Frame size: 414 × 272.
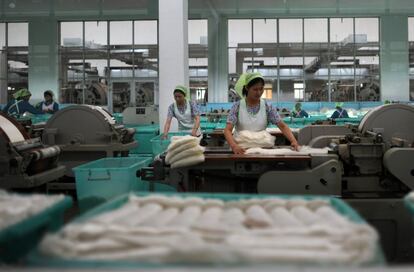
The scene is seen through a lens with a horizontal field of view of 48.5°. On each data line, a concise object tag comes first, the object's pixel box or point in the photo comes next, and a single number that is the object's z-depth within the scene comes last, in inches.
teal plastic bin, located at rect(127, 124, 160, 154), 279.2
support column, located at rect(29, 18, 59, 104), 491.2
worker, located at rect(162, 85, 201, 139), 230.4
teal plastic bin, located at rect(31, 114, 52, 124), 253.0
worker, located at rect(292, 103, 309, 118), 335.6
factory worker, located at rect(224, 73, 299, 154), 142.7
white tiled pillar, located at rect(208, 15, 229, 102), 516.7
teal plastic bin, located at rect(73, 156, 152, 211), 112.3
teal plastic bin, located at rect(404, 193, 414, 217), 50.9
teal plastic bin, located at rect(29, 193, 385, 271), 35.9
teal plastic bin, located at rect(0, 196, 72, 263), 43.4
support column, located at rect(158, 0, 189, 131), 267.6
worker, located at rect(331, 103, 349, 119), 323.4
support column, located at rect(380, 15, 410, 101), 493.4
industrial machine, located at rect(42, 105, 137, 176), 189.9
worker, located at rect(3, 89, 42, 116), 269.4
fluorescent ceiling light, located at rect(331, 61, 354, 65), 521.0
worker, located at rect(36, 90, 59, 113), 291.6
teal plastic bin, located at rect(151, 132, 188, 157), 194.4
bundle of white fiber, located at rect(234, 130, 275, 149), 134.3
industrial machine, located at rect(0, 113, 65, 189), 121.4
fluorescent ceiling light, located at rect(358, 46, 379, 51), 502.9
